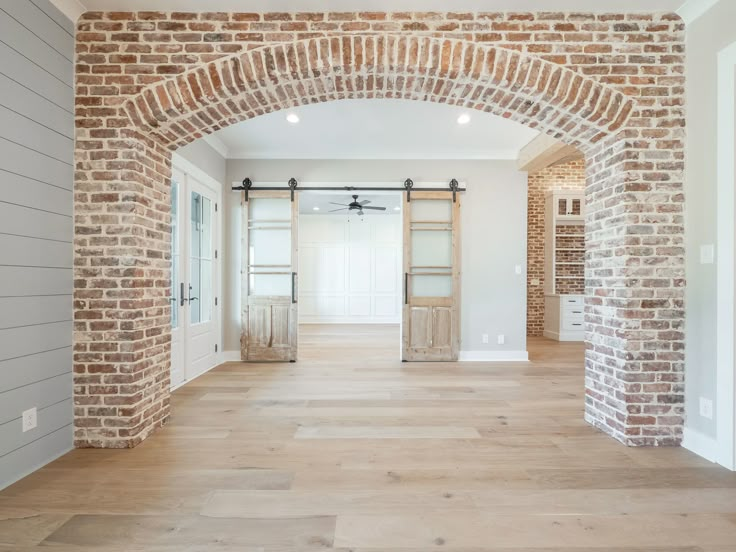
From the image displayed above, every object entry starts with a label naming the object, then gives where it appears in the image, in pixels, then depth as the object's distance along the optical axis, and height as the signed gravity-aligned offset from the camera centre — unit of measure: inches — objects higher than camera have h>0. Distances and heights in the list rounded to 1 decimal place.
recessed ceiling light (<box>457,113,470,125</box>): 164.2 +68.3
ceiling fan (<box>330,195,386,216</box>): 294.0 +61.2
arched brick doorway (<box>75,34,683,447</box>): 102.3 +16.2
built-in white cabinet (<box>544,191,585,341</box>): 274.5 +9.3
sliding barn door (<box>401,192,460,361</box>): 210.7 -0.3
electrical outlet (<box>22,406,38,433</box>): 87.2 -32.3
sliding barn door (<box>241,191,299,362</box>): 209.9 +0.1
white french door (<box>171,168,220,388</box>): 163.5 -0.4
